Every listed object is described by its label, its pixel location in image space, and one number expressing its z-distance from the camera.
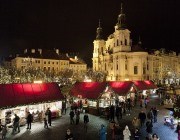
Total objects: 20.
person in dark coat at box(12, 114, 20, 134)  10.73
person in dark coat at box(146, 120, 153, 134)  9.98
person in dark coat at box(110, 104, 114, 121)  12.86
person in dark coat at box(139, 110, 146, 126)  11.82
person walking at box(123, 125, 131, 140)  8.56
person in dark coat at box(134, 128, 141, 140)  8.78
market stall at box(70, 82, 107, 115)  15.42
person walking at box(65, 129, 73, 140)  7.71
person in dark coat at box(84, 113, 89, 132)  11.25
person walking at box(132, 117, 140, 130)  10.65
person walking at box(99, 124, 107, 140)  8.91
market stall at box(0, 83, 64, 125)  11.40
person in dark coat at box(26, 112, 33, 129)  11.27
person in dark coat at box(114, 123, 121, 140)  9.40
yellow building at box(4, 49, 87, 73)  48.92
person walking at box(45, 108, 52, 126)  11.94
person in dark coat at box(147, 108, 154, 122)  12.03
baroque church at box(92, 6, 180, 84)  43.79
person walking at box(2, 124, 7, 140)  9.86
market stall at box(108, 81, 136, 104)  17.99
